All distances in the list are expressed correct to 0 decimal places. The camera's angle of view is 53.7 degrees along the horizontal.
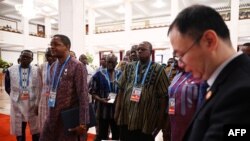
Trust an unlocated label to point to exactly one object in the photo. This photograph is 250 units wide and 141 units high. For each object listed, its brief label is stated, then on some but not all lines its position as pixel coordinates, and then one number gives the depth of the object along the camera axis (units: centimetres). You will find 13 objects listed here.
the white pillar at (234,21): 1134
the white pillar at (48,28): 1878
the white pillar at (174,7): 1236
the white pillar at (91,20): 1616
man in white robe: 333
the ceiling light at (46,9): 1642
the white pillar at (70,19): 654
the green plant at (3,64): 1183
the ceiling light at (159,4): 1536
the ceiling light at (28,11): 900
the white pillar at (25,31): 1695
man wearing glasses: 64
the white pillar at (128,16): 1480
